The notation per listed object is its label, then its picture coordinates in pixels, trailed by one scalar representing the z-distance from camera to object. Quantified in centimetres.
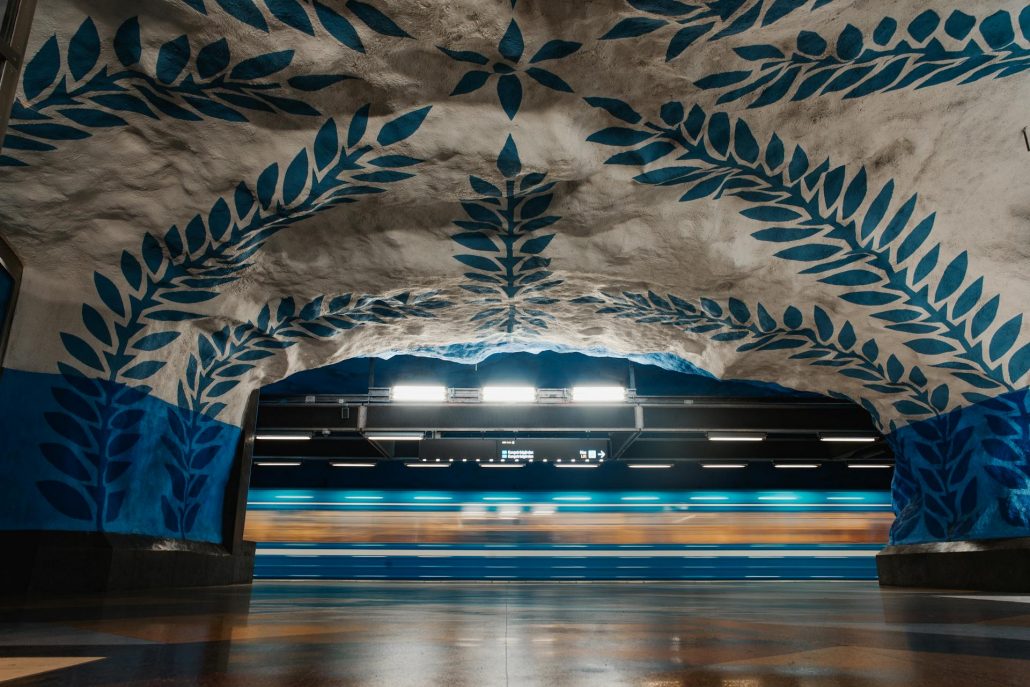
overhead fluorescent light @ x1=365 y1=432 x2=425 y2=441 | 1073
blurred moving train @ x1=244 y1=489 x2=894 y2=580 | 1317
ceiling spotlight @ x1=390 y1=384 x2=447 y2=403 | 1037
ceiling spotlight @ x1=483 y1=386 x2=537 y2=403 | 1029
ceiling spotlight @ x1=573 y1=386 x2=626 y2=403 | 1030
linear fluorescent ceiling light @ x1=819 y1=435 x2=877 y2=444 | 1048
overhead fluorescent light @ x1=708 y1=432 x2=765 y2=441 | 1050
